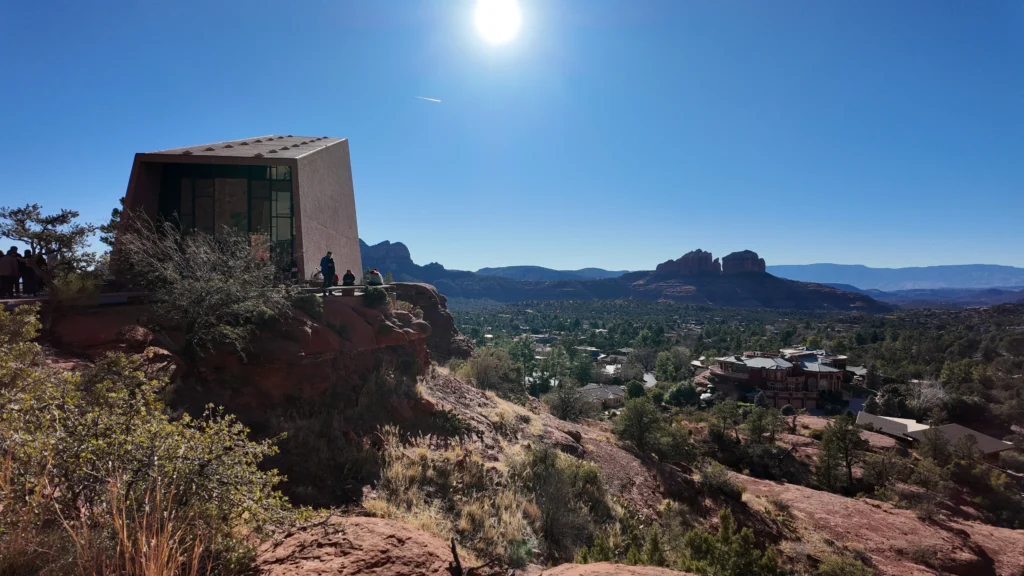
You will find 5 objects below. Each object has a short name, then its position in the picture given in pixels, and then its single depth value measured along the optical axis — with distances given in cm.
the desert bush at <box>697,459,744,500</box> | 1320
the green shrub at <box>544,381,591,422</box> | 2164
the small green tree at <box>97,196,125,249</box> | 1190
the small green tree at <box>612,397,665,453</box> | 1639
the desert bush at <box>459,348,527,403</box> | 1625
